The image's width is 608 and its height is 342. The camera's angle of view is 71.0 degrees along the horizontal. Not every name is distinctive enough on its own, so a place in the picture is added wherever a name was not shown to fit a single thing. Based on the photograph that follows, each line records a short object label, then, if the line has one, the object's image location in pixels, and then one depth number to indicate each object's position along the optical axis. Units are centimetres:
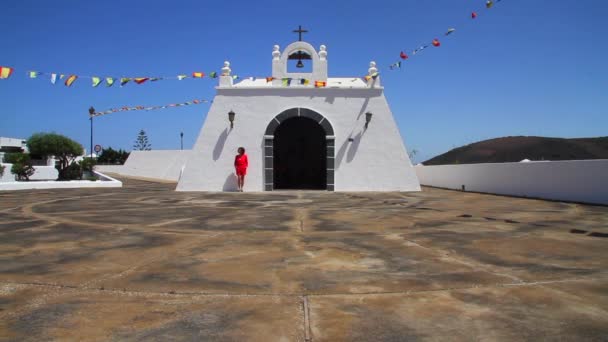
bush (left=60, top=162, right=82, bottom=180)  2159
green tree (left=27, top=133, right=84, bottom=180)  2944
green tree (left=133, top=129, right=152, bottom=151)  9556
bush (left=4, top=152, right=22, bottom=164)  2111
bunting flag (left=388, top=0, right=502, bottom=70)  1028
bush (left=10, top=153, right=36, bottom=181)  2045
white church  1466
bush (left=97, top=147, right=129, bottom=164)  5447
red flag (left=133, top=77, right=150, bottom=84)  1415
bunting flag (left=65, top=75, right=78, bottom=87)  1314
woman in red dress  1413
